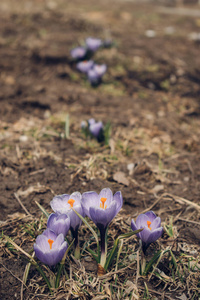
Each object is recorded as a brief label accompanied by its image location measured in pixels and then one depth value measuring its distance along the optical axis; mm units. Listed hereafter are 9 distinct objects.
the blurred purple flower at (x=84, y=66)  1269
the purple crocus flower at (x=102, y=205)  665
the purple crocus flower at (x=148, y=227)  677
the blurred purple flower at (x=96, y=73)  1254
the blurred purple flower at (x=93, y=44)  1337
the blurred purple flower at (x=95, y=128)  936
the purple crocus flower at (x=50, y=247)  650
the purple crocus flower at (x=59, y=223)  669
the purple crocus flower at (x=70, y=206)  686
